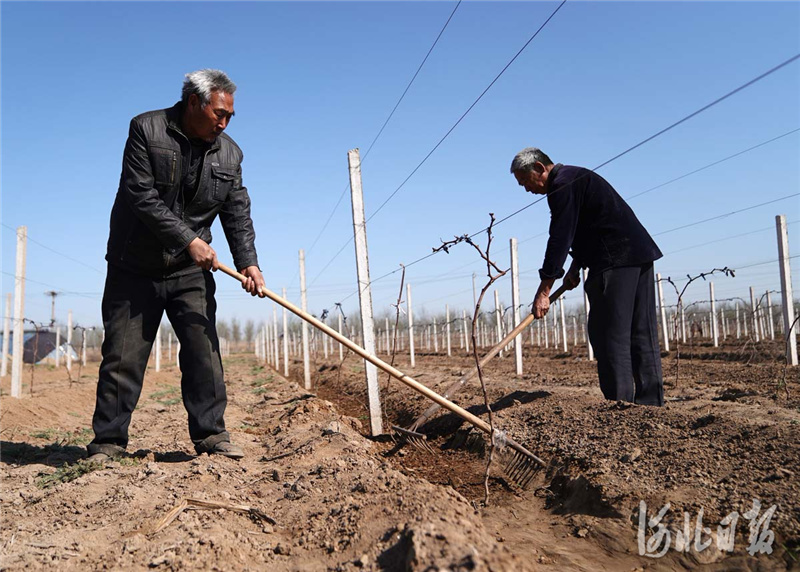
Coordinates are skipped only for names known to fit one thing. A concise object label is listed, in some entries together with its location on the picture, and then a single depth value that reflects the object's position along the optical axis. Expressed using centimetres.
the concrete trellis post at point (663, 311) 1458
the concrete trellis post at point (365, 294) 543
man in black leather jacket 335
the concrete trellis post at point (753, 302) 1862
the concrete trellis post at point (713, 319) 1620
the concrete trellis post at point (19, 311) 1135
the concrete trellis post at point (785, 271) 882
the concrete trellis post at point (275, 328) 2560
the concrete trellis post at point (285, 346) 1904
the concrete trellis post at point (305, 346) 1360
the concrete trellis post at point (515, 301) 1012
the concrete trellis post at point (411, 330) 1706
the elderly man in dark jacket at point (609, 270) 416
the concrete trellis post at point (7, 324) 1659
